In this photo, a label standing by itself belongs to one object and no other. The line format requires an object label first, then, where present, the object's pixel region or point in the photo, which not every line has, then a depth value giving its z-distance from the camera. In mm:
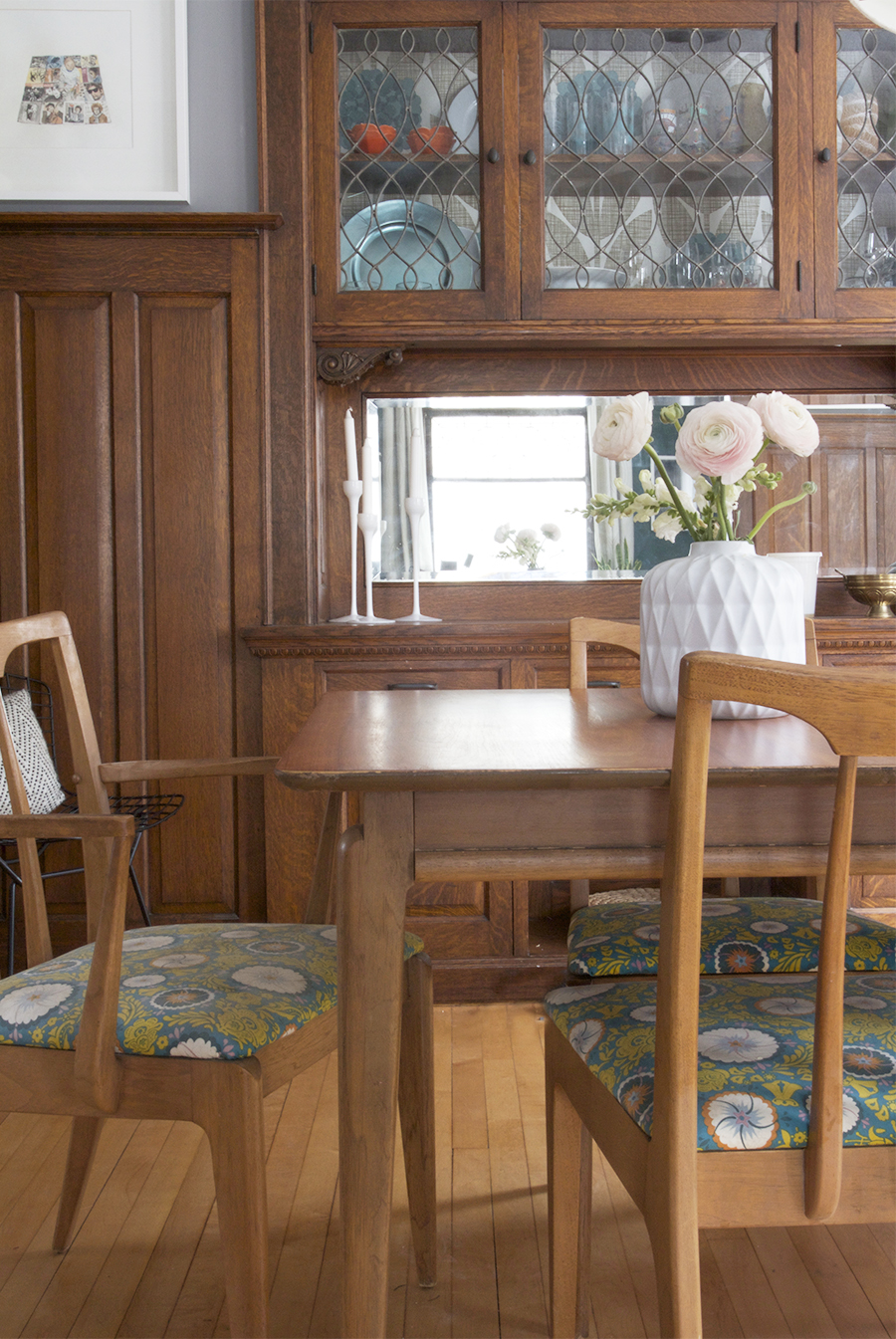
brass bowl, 2693
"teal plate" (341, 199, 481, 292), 2631
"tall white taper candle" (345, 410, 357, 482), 2693
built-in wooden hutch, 2561
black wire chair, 2322
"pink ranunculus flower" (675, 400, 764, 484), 1286
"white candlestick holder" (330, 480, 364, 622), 2701
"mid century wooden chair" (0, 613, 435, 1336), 1052
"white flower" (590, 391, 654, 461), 1351
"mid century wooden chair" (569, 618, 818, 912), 1897
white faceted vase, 1339
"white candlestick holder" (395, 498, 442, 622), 2705
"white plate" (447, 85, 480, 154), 2627
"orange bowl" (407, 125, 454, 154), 2631
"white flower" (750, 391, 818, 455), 1324
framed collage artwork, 2617
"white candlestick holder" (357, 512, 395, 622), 2701
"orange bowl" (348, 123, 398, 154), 2635
